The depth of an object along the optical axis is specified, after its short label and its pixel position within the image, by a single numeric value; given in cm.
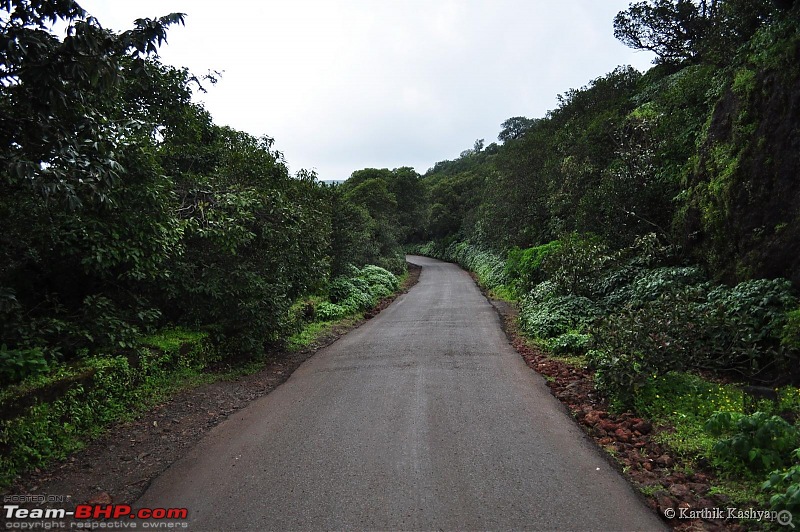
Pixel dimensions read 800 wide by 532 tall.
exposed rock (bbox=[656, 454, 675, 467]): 439
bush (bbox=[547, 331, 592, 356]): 905
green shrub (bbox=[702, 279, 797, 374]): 599
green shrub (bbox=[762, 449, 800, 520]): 309
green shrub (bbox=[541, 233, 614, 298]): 1200
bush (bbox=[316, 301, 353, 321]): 1430
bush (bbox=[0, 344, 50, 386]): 475
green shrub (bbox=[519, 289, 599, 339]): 1070
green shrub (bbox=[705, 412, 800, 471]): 395
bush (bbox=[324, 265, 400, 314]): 1494
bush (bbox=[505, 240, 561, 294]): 1766
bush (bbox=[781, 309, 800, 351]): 563
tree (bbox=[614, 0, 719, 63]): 1928
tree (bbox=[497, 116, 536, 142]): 7744
